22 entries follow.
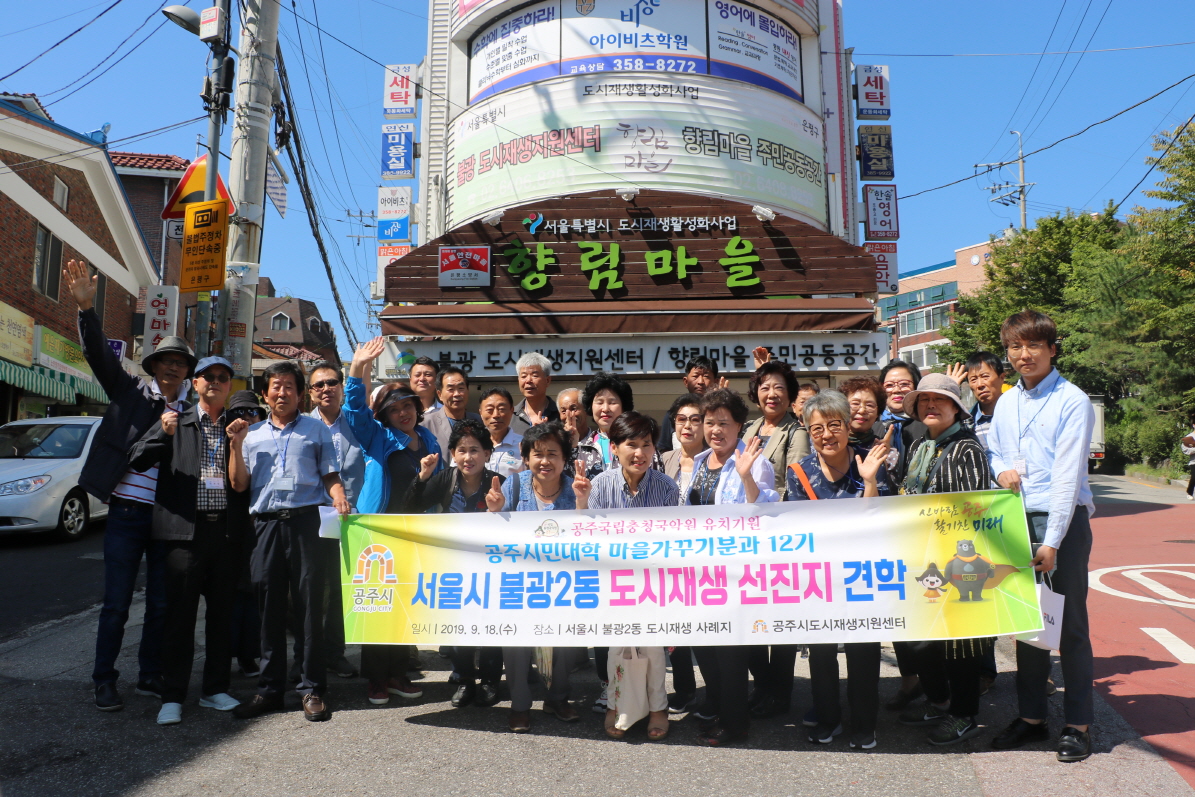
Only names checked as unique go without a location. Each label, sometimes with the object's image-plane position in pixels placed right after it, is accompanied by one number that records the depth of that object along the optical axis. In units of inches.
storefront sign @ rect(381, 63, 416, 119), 690.8
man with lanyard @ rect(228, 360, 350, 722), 173.0
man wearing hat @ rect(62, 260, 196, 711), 175.5
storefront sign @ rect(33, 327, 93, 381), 711.1
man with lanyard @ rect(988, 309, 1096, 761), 148.9
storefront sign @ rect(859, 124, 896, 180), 677.3
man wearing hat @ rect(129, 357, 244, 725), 177.9
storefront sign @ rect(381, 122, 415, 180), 680.4
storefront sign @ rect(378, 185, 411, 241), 672.4
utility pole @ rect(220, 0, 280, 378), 329.7
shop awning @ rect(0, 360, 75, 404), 634.2
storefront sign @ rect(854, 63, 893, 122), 690.2
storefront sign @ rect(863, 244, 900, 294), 661.9
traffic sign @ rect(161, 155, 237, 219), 370.9
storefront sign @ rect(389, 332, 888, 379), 475.2
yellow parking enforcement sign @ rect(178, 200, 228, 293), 325.1
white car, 395.2
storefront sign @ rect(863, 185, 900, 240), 666.8
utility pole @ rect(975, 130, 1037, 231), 1811.5
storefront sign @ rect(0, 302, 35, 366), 639.1
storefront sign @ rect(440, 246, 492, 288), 501.7
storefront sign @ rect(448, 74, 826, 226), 566.3
